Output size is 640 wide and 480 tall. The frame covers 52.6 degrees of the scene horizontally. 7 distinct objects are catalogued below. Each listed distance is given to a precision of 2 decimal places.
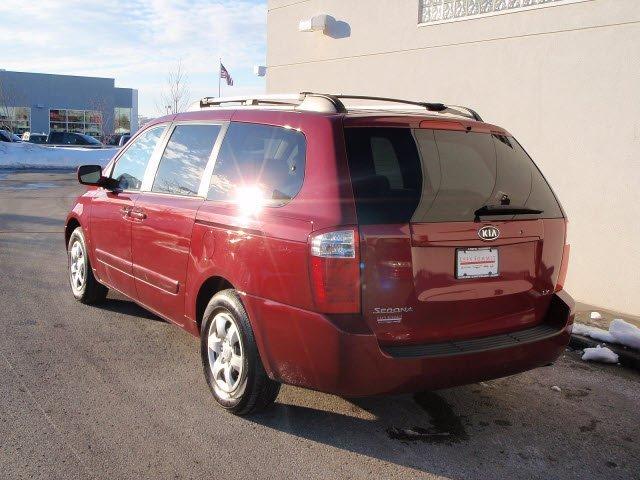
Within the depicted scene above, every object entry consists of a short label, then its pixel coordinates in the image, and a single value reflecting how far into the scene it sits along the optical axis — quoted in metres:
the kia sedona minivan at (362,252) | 3.21
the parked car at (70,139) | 39.56
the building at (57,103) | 54.09
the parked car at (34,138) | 45.69
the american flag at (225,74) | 26.20
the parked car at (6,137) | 35.75
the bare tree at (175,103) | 44.22
